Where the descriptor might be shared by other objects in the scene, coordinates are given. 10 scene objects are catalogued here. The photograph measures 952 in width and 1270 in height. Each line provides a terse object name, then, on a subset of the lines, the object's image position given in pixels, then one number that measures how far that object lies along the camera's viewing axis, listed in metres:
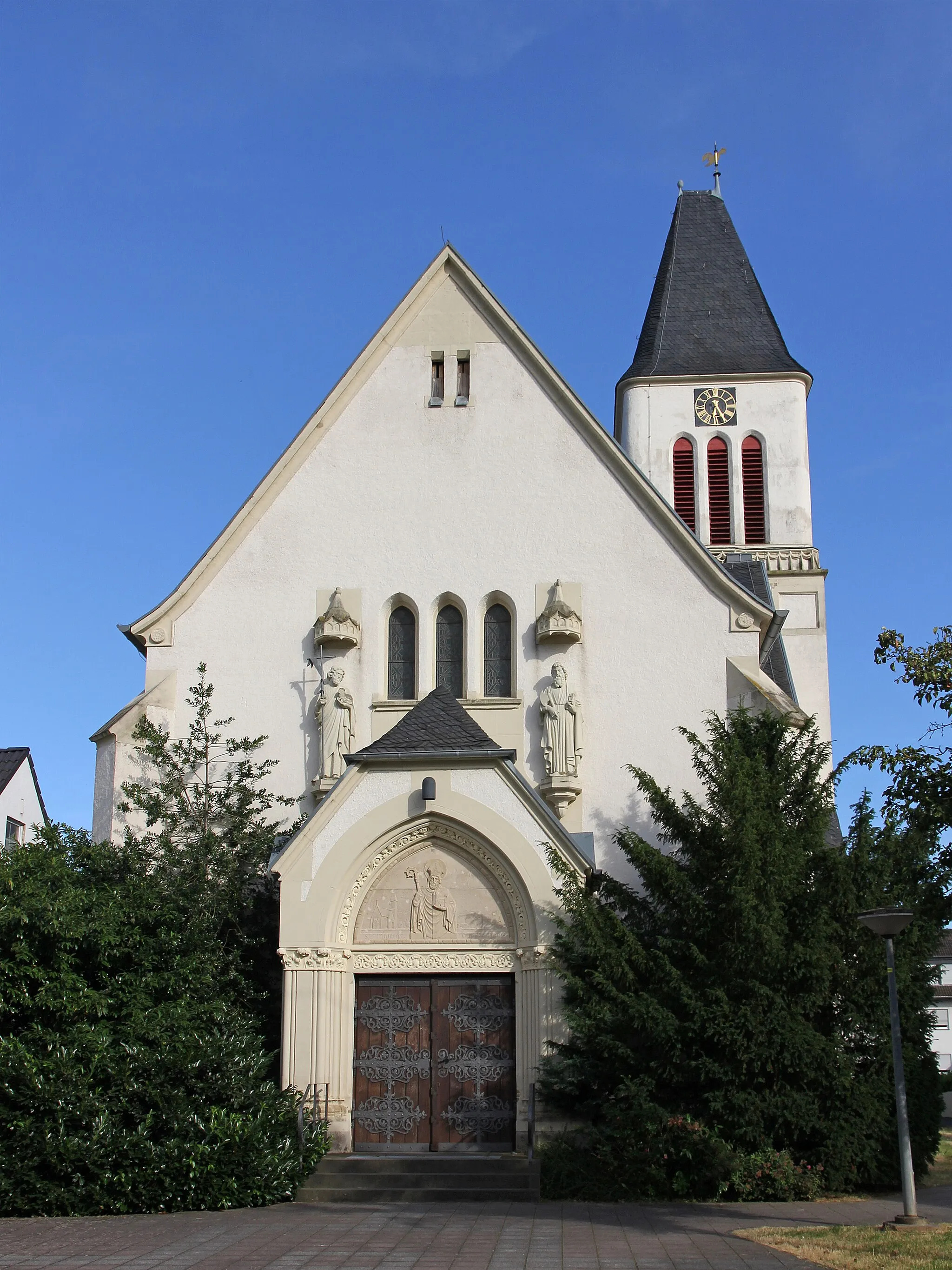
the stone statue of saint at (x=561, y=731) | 20.17
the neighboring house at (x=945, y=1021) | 55.03
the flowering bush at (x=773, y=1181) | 15.34
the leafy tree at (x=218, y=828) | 18.59
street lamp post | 13.02
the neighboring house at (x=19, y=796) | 38.09
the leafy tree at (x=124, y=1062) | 15.05
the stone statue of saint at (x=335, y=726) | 20.33
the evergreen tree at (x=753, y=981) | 15.64
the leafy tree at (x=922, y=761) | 13.47
